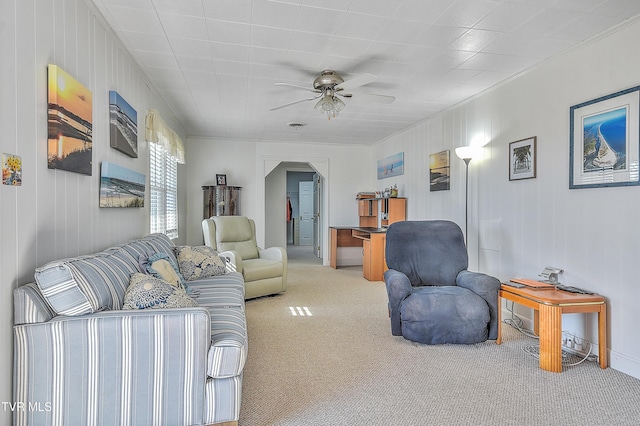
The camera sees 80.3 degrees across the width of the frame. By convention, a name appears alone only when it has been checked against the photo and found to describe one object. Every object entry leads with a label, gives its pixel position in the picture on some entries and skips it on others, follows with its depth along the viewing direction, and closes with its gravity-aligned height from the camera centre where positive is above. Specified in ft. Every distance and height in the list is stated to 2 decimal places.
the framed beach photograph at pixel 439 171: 15.96 +1.73
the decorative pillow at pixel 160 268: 8.17 -1.27
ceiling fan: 11.44 +3.69
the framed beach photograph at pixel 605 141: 8.26 +1.64
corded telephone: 10.21 -1.73
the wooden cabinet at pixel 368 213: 23.58 -0.14
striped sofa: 5.26 -2.15
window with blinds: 13.92 +0.85
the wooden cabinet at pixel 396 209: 19.83 +0.10
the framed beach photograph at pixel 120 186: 8.66 +0.62
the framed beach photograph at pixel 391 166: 20.38 +2.57
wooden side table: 8.38 -2.38
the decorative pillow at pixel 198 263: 11.16 -1.58
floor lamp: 13.51 +1.69
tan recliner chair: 14.32 -1.81
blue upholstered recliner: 9.81 -2.39
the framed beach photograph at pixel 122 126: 9.18 +2.22
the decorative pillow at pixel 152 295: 6.38 -1.48
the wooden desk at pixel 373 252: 19.04 -2.13
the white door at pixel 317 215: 26.43 -0.31
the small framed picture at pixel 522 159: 11.16 +1.59
